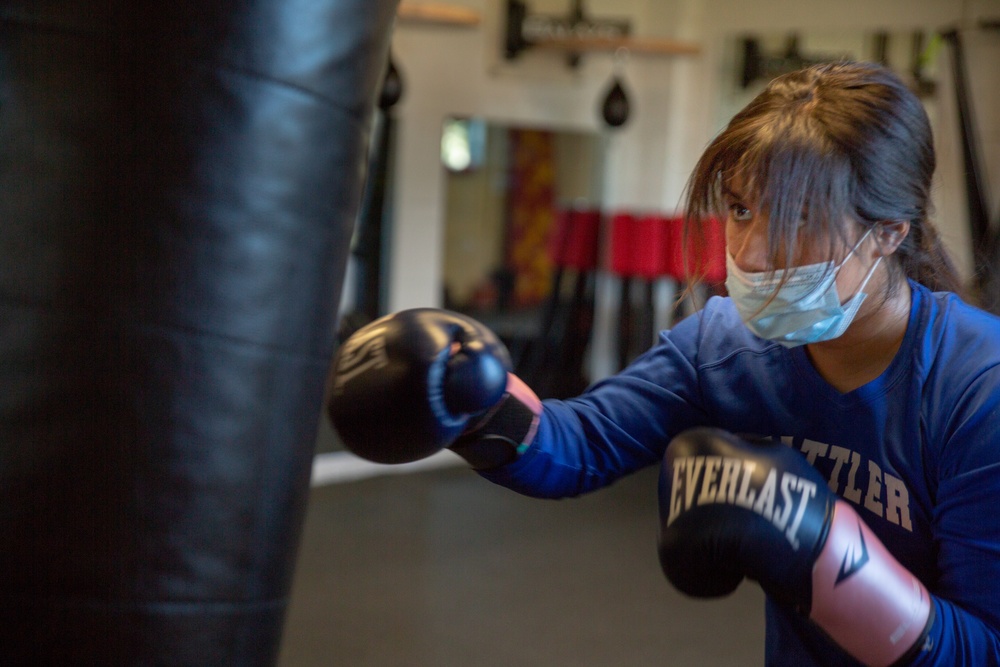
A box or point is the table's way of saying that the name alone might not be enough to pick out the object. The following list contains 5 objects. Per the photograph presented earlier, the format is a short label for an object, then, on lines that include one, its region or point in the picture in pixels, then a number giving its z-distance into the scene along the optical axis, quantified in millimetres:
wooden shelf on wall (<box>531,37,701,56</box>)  4254
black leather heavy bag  976
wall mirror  4598
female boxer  944
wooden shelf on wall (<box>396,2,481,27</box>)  3973
